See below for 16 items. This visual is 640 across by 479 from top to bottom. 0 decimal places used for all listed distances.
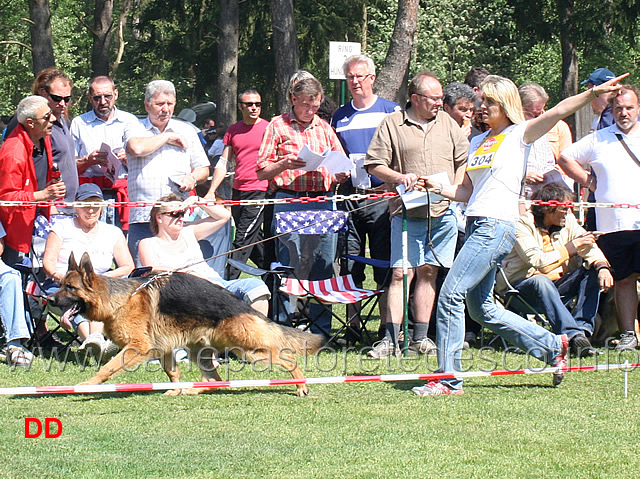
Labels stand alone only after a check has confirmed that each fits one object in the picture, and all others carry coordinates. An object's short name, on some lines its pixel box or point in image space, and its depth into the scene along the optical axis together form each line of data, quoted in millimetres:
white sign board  23594
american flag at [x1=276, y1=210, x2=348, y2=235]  14532
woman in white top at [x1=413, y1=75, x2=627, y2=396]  10415
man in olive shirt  13628
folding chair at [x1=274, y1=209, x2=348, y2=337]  14540
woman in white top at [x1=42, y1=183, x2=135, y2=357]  13755
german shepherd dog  11304
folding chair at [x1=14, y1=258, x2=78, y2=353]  13957
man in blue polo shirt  15160
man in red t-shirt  18171
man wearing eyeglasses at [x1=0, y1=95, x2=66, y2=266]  13635
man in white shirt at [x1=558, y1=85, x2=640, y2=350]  14039
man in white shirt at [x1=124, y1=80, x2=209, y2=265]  14457
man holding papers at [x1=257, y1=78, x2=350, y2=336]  14644
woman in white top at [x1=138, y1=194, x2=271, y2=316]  13389
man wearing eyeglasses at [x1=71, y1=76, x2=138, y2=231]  15884
